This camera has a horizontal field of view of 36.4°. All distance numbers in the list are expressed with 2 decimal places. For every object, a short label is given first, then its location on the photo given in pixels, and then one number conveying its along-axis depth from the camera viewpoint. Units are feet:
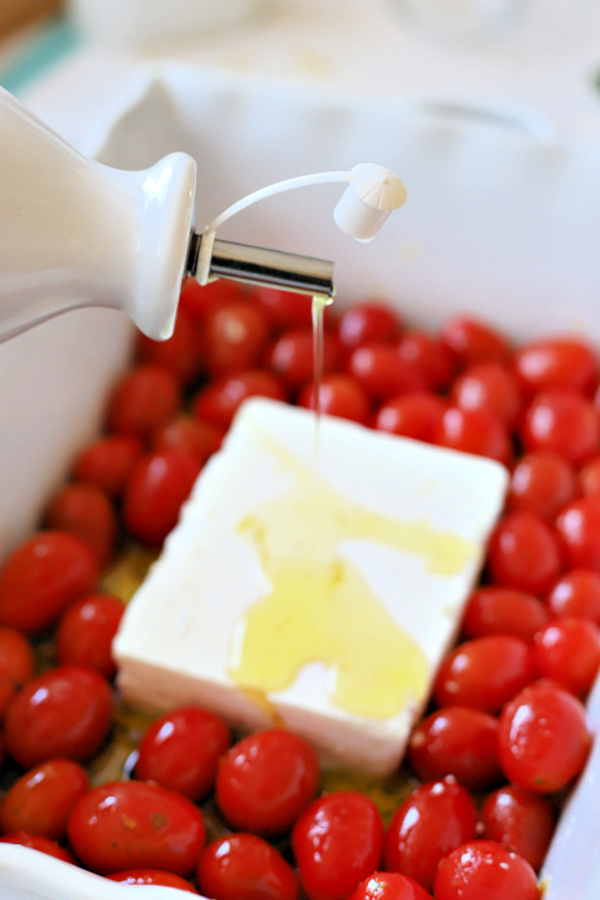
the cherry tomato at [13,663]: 1.97
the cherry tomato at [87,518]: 2.37
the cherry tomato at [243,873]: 1.65
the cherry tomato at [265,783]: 1.78
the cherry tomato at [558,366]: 2.70
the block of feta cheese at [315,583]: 1.97
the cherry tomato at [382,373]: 2.72
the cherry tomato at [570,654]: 2.01
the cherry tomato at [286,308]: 2.94
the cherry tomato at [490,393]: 2.65
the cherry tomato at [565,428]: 2.57
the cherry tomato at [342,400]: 2.64
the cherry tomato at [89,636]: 2.10
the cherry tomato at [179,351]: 2.81
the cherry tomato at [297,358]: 2.78
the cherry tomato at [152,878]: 1.52
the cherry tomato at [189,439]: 2.57
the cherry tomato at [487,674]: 1.99
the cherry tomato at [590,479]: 2.45
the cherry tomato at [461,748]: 1.91
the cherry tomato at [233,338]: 2.81
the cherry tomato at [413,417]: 2.60
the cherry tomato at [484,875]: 1.56
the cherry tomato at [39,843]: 1.63
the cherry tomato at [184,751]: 1.86
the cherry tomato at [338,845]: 1.68
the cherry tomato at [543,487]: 2.45
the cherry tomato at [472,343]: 2.82
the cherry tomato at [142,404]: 2.66
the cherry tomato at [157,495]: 2.39
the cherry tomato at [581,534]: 2.30
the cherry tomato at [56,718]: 1.90
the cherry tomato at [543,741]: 1.77
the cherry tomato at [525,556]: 2.27
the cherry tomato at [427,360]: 2.78
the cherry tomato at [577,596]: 2.17
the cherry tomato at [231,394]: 2.70
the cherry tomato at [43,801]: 1.75
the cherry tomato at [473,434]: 2.53
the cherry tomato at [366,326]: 2.86
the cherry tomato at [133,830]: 1.65
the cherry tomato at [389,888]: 1.49
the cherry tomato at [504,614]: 2.15
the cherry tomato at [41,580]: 2.13
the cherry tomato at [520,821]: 1.77
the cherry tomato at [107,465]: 2.51
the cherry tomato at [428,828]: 1.70
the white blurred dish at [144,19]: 3.36
